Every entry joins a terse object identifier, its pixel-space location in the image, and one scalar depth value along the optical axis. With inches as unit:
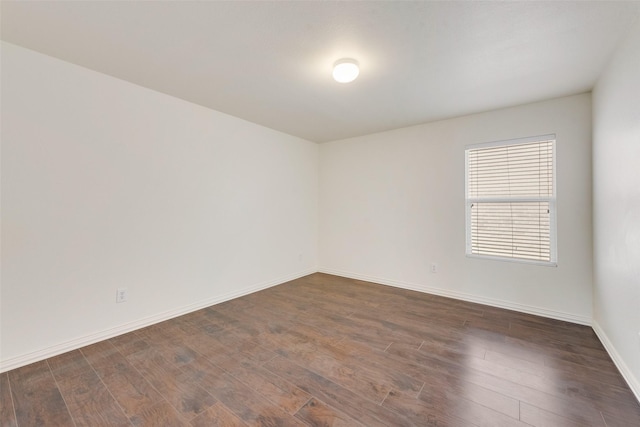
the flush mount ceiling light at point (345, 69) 83.3
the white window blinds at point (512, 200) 116.0
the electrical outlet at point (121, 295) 97.9
